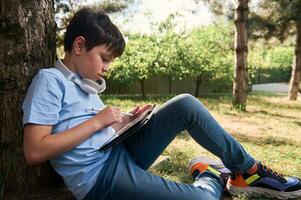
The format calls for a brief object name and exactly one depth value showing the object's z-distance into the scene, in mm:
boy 1733
